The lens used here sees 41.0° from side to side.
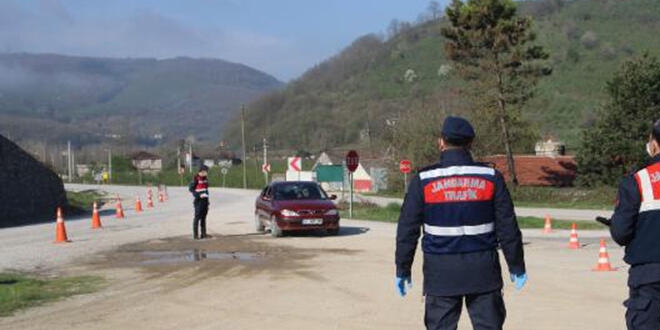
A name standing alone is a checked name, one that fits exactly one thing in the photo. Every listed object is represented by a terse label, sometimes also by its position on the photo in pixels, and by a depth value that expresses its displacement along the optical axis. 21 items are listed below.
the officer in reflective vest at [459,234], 5.87
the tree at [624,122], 47.84
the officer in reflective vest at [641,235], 5.86
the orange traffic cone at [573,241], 19.41
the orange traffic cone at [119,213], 35.72
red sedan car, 22.52
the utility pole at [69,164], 134.50
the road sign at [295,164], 42.54
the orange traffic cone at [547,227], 24.79
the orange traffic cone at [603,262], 14.50
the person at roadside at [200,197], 22.09
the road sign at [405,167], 39.50
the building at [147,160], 159.20
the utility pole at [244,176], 89.93
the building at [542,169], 59.28
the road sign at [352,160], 31.55
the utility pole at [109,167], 128.40
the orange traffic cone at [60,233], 22.80
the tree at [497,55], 53.22
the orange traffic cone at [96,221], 29.08
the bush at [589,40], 132.20
